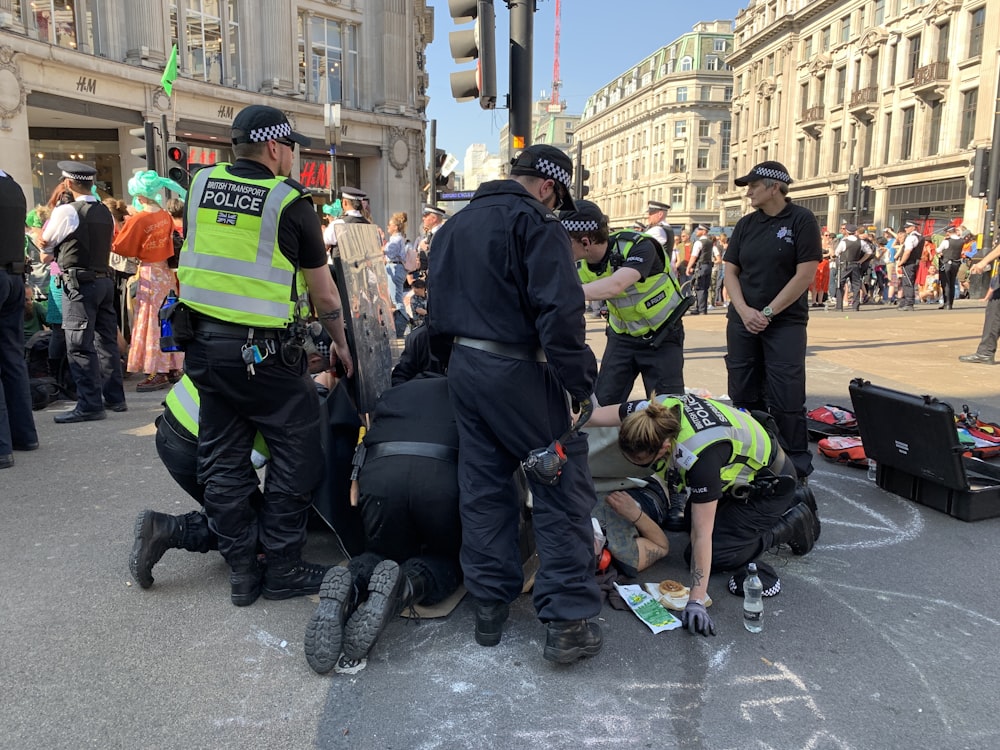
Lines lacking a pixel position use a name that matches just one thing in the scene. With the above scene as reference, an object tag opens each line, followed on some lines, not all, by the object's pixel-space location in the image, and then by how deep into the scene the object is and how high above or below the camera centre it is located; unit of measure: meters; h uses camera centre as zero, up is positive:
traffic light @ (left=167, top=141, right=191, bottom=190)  9.29 +1.50
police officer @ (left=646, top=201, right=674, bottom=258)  10.05 +0.71
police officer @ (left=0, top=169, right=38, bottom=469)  5.29 -0.45
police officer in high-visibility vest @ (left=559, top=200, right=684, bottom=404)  4.56 -0.17
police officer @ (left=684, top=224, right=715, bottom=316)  16.31 +0.16
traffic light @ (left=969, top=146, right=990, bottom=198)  17.31 +2.34
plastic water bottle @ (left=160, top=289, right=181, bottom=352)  3.22 -0.26
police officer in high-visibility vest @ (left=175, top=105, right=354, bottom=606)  3.09 -0.28
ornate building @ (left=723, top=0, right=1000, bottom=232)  36.41 +10.32
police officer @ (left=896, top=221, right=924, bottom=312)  18.95 +0.29
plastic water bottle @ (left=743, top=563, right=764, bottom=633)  3.08 -1.35
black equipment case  4.27 -1.07
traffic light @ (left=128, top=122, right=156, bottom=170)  10.63 +1.72
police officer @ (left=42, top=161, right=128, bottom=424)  6.17 -0.05
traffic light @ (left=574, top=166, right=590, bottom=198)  15.28 +1.87
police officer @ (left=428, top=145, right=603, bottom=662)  2.78 -0.40
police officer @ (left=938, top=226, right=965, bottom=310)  18.52 +0.32
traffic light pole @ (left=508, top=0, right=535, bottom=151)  7.02 +2.00
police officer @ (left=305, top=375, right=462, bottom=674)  2.87 -0.98
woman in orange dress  7.43 +0.04
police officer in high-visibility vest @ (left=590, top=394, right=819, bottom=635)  3.15 -0.89
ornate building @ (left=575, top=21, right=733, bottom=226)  89.81 +17.93
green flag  11.03 +2.90
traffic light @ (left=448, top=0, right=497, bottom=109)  7.00 +2.11
